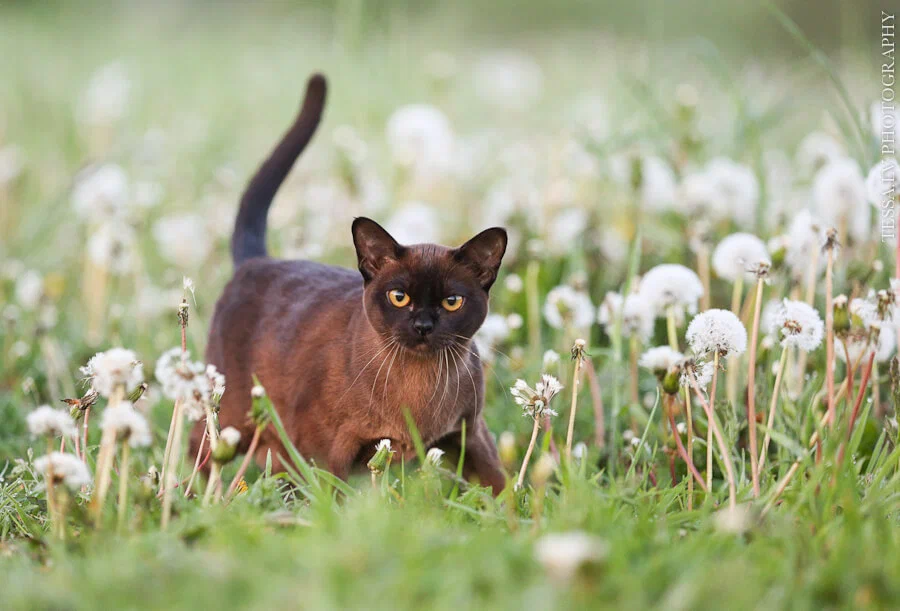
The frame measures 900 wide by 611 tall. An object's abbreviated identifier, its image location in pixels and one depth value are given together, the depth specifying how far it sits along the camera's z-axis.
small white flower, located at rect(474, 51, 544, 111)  6.81
